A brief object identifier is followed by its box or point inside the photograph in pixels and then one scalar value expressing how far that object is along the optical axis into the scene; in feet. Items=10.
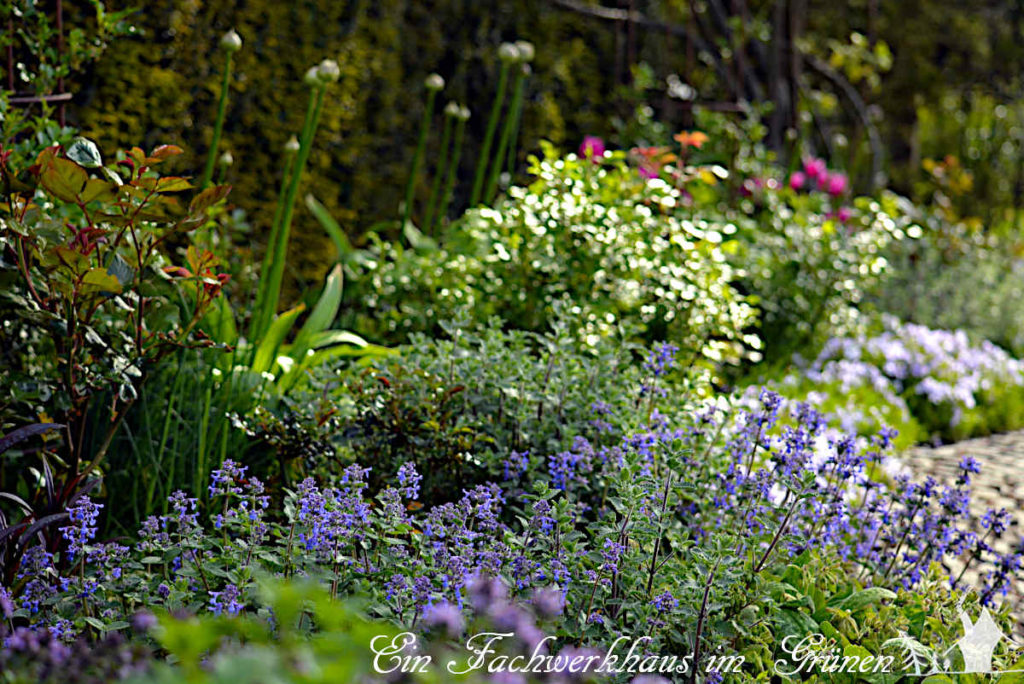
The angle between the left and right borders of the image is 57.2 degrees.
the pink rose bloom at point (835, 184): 18.63
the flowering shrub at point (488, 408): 7.59
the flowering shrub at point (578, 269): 10.73
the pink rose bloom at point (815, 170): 18.76
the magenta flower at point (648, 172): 12.89
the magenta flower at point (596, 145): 14.39
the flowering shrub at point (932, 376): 14.66
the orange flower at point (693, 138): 12.82
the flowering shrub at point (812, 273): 14.46
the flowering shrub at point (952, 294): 18.74
